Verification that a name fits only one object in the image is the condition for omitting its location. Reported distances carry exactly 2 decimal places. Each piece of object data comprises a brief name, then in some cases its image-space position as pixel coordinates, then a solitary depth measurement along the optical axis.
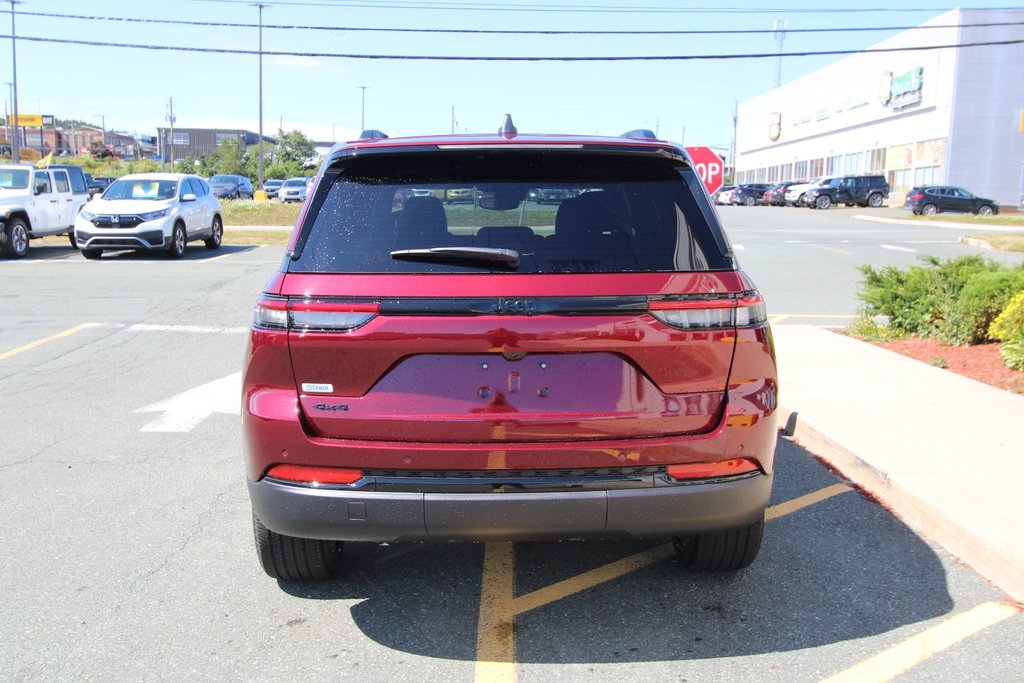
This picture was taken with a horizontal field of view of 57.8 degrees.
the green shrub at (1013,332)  8.02
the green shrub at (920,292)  9.70
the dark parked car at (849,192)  54.34
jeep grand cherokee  3.26
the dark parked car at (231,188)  51.12
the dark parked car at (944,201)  46.22
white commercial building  51.75
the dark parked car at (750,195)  63.81
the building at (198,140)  163.50
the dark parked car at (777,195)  60.54
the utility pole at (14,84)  49.88
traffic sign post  15.25
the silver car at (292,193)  48.88
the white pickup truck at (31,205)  20.16
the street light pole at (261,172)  56.72
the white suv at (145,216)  19.48
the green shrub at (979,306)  8.86
